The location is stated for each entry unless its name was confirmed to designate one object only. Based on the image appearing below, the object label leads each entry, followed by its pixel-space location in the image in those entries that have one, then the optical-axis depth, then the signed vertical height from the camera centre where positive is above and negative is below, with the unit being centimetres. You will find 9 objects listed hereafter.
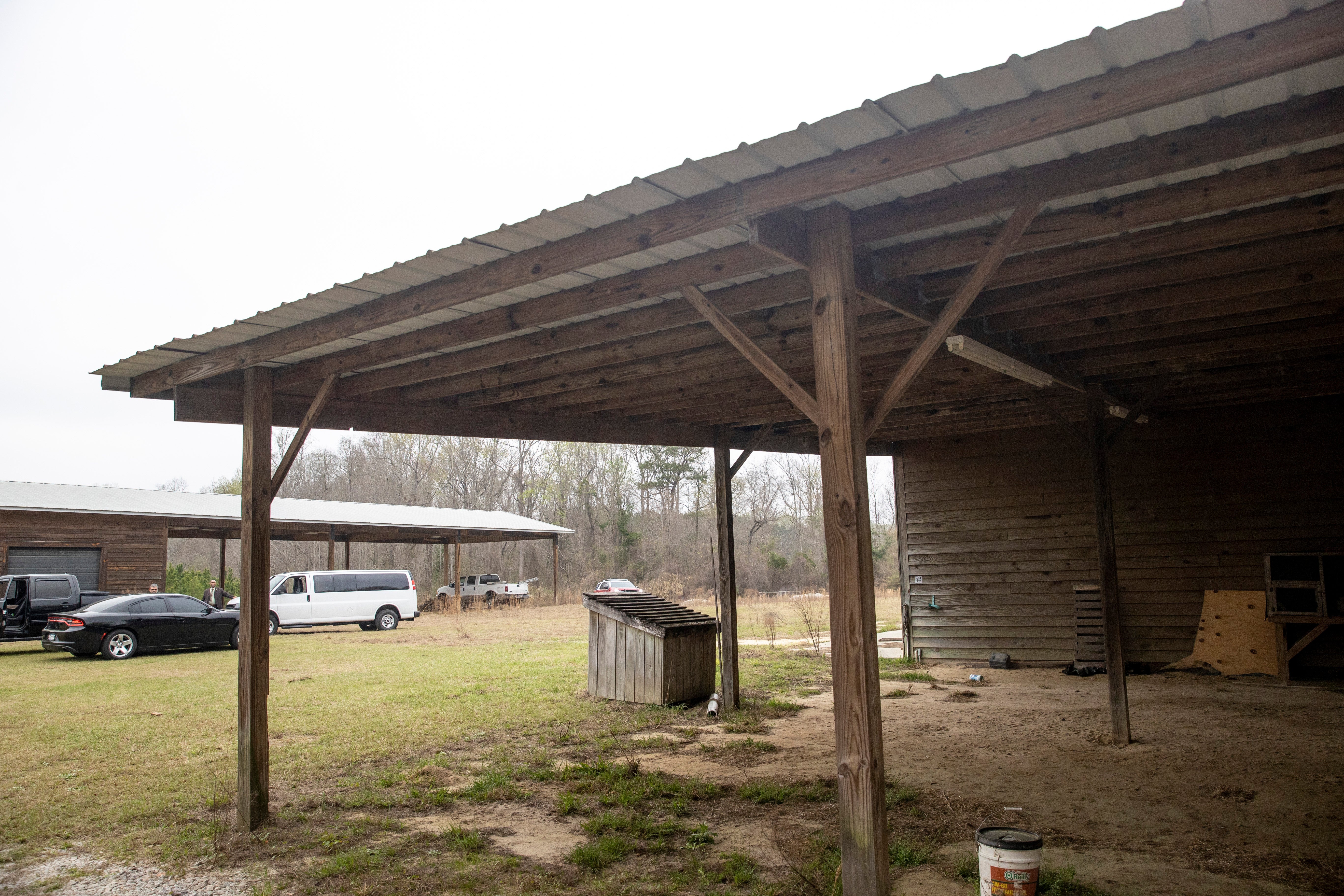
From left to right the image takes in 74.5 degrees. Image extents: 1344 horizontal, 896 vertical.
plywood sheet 999 -141
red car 2961 -188
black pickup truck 1580 -96
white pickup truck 3145 -204
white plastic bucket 339 -133
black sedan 1487 -144
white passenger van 2064 -144
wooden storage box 943 -133
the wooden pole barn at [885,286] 292 +125
